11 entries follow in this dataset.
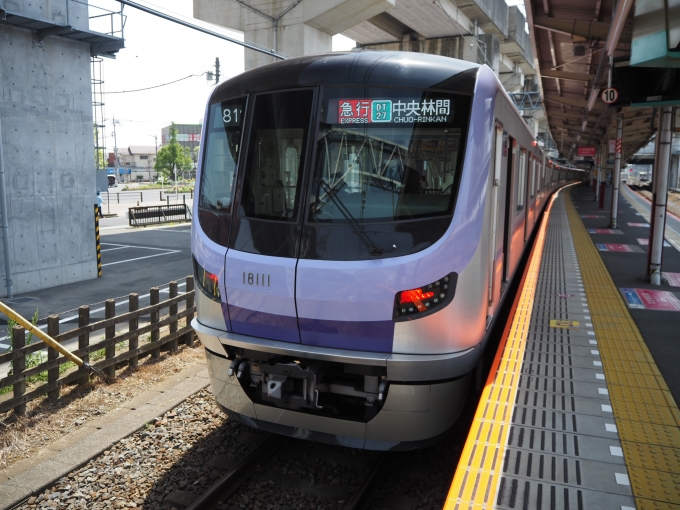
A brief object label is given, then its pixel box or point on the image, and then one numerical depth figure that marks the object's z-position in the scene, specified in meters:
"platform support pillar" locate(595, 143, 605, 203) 29.52
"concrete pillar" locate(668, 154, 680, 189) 63.84
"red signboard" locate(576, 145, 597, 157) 38.81
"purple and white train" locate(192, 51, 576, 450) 4.04
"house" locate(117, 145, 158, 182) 107.49
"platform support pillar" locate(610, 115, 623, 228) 17.10
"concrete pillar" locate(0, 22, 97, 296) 11.45
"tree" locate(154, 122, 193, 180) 53.16
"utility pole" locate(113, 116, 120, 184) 55.56
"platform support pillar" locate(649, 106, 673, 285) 9.08
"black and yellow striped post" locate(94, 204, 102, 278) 13.51
